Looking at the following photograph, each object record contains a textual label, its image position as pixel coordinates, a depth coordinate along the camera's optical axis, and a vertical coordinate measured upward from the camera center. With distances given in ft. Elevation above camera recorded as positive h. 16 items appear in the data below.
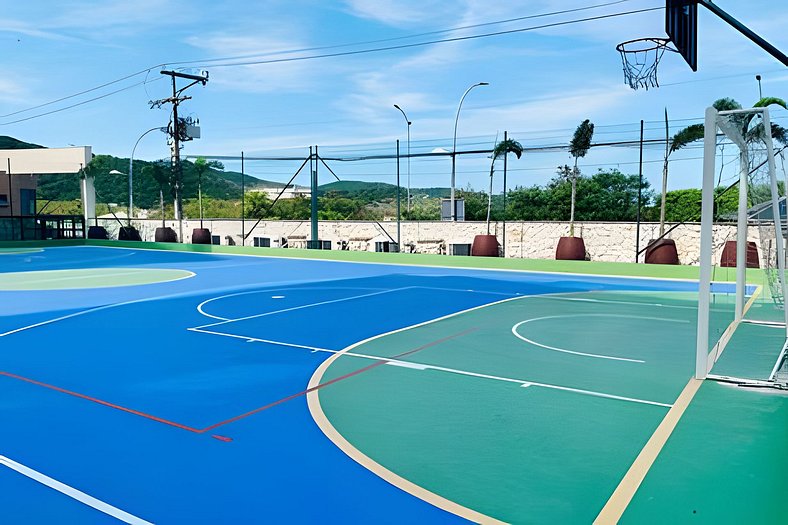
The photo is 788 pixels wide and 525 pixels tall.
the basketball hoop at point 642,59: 34.17 +8.62
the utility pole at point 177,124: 106.01 +15.56
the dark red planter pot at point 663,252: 56.95 -2.45
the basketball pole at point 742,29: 23.26 +6.64
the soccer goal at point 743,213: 19.61 +0.39
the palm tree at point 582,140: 57.98 +7.14
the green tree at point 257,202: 90.80 +3.19
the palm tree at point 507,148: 62.08 +6.87
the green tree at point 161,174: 99.96 +7.22
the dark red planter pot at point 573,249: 62.13 -2.38
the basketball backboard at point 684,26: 23.94 +7.11
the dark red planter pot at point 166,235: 97.91 -1.71
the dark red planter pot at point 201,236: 91.45 -1.73
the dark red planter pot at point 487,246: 66.13 -2.24
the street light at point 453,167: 65.55 +5.57
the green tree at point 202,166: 92.36 +8.05
